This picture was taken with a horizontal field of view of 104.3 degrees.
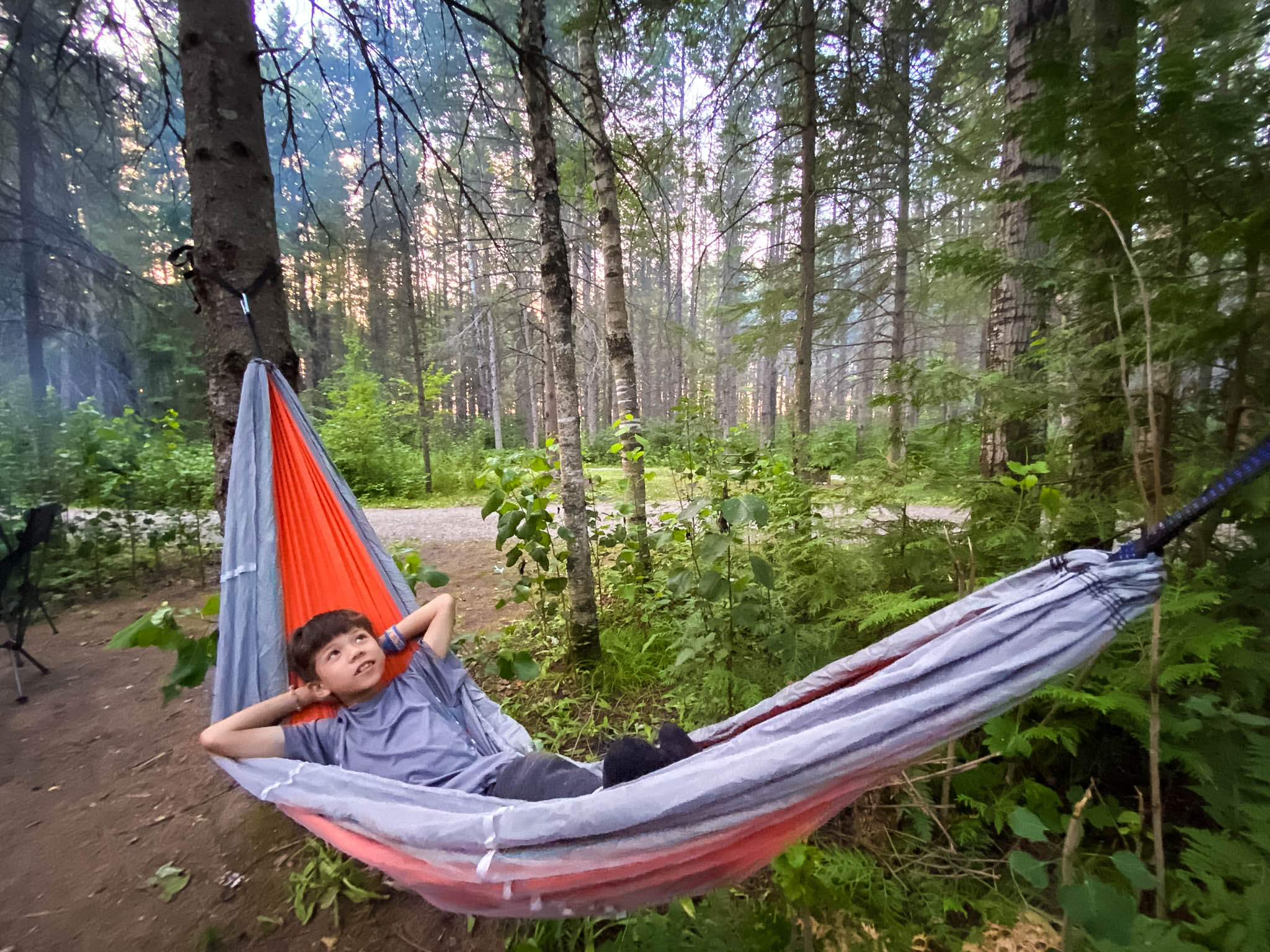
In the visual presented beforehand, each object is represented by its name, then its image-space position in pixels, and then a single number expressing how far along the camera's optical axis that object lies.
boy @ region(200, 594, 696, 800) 1.21
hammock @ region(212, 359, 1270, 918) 0.83
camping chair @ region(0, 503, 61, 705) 2.41
